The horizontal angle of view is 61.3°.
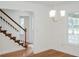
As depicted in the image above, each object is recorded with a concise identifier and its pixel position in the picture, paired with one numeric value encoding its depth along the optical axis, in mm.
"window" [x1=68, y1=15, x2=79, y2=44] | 2669
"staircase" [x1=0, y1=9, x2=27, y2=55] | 2775
